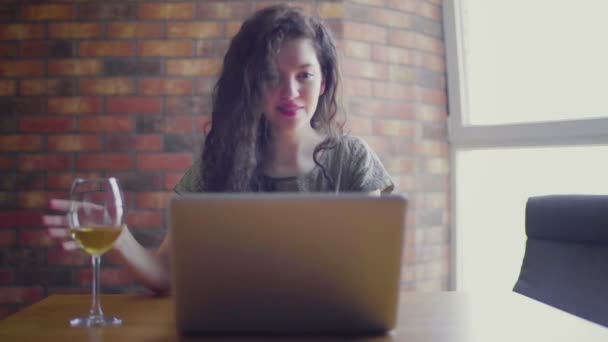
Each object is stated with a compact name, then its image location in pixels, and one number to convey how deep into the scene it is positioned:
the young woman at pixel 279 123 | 1.62
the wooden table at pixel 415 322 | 0.77
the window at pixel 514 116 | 2.58
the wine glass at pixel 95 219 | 0.87
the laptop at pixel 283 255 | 0.66
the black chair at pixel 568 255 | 1.30
